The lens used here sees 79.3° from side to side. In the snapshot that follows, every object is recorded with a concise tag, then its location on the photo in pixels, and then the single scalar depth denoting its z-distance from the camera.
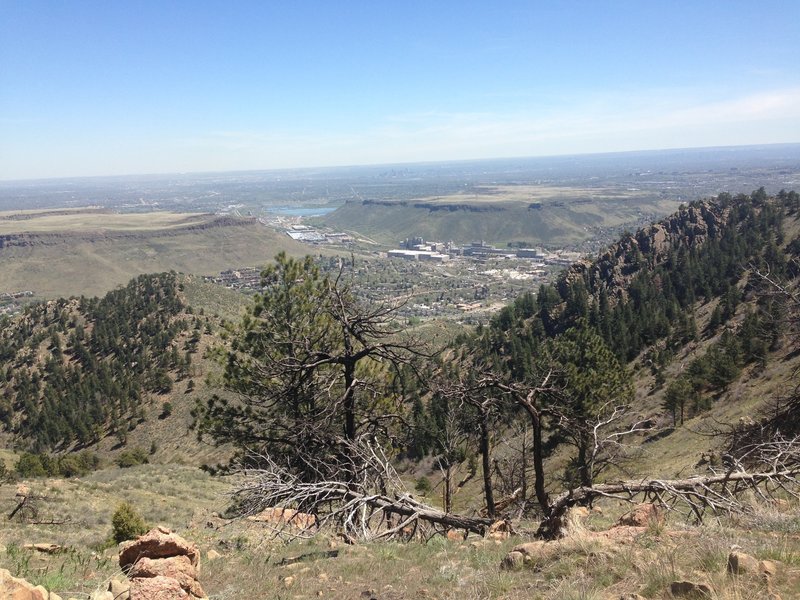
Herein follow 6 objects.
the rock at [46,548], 7.94
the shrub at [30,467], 25.13
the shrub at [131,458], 31.17
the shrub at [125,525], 10.12
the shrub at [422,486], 25.14
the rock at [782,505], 6.86
